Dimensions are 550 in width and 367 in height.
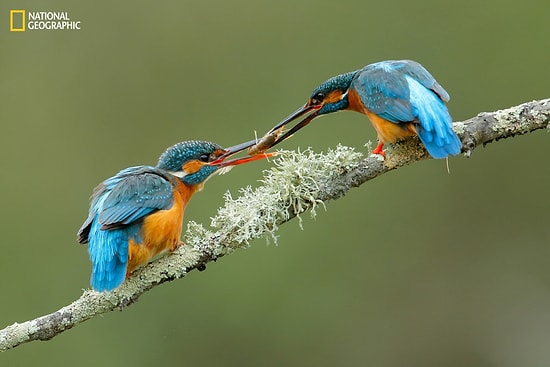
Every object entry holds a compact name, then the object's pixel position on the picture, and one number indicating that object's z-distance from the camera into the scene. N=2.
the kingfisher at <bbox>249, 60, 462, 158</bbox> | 6.68
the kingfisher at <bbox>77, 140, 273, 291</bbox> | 6.70
